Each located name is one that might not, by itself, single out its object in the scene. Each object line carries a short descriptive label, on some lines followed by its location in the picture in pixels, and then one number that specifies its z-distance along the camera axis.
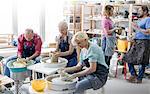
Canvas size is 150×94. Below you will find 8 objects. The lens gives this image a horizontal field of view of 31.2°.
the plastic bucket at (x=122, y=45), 5.10
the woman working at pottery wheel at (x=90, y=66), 3.08
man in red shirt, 4.06
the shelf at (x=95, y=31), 5.48
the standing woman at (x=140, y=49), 4.42
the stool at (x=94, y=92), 4.10
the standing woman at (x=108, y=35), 4.54
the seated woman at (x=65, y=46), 3.86
